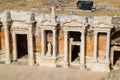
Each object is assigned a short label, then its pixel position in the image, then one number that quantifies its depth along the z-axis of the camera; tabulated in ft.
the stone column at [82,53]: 68.45
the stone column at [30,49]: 71.49
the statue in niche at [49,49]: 71.47
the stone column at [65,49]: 69.52
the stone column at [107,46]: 66.70
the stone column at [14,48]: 72.98
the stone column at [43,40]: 70.29
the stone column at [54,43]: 69.63
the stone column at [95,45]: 67.34
